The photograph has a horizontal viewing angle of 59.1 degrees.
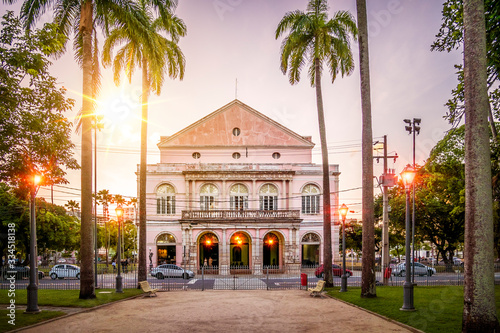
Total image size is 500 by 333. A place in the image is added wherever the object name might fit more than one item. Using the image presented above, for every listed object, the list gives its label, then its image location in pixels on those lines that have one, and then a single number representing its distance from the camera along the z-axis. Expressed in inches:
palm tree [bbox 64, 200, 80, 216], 2210.9
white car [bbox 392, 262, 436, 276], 1565.0
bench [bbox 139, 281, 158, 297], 893.6
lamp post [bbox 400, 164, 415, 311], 594.9
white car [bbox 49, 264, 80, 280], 1540.4
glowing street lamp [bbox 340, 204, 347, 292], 902.4
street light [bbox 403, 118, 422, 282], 1097.4
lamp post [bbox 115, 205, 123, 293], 898.7
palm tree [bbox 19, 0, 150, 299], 741.9
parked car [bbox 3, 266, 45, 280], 1050.6
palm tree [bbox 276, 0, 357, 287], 1023.0
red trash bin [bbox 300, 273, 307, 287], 1046.0
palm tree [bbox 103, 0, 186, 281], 966.4
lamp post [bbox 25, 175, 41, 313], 587.8
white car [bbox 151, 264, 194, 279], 1501.0
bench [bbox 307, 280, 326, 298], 844.9
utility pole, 983.6
